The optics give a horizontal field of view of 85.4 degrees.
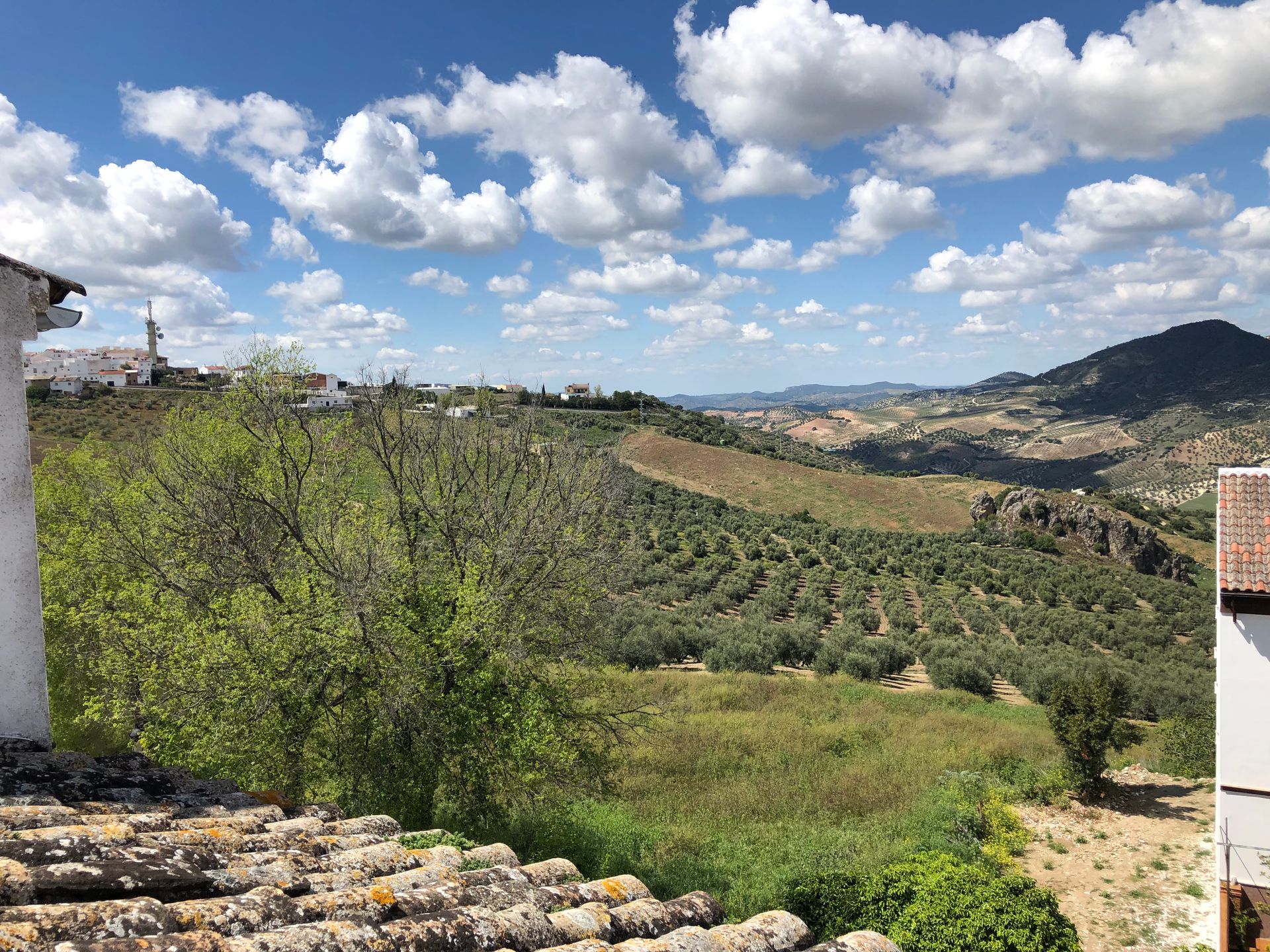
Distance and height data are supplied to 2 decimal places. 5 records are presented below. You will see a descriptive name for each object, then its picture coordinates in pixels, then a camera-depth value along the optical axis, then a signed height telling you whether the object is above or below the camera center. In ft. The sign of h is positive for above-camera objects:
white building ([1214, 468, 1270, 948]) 35.65 -15.37
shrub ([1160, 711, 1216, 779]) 59.98 -28.16
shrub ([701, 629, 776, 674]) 85.66 -27.15
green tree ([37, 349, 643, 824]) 31.42 -8.00
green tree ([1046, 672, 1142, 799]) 52.39 -22.55
